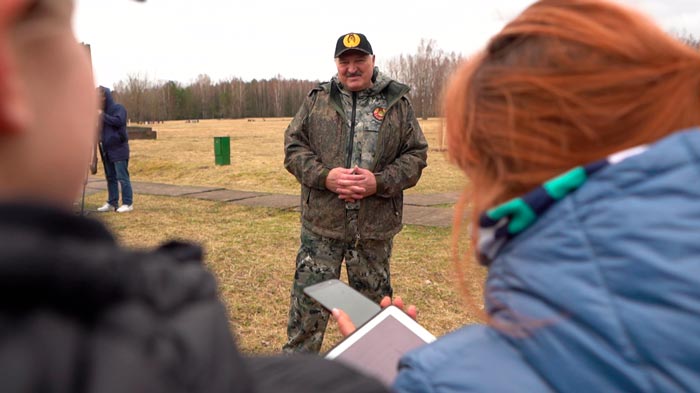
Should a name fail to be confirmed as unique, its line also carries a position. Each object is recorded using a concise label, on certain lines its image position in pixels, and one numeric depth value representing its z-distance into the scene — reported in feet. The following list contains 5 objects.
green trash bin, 45.83
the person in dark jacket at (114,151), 26.11
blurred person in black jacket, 1.21
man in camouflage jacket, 11.03
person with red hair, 2.23
